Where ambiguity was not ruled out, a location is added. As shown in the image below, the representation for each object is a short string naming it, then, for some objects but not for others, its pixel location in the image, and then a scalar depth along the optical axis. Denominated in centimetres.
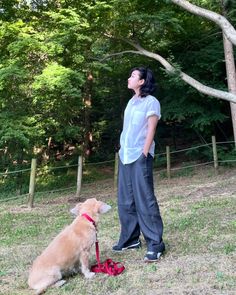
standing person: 430
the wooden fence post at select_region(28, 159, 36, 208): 920
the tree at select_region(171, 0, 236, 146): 662
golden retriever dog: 372
